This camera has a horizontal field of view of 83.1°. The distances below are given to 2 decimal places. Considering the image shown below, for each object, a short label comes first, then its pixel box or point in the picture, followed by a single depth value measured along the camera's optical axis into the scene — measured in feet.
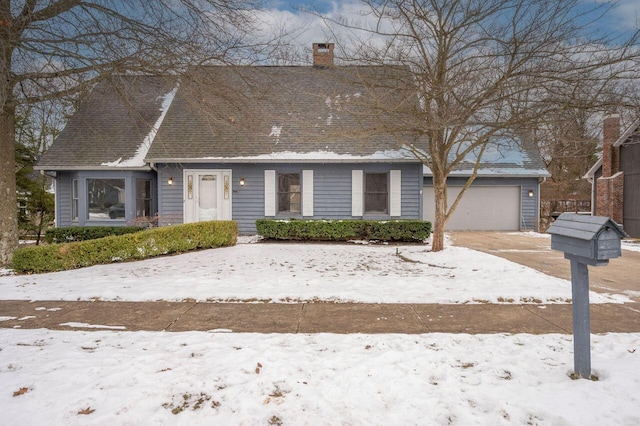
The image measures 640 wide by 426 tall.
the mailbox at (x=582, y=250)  8.55
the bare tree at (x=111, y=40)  21.63
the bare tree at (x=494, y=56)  20.51
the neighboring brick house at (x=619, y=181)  46.93
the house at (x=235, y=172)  44.42
